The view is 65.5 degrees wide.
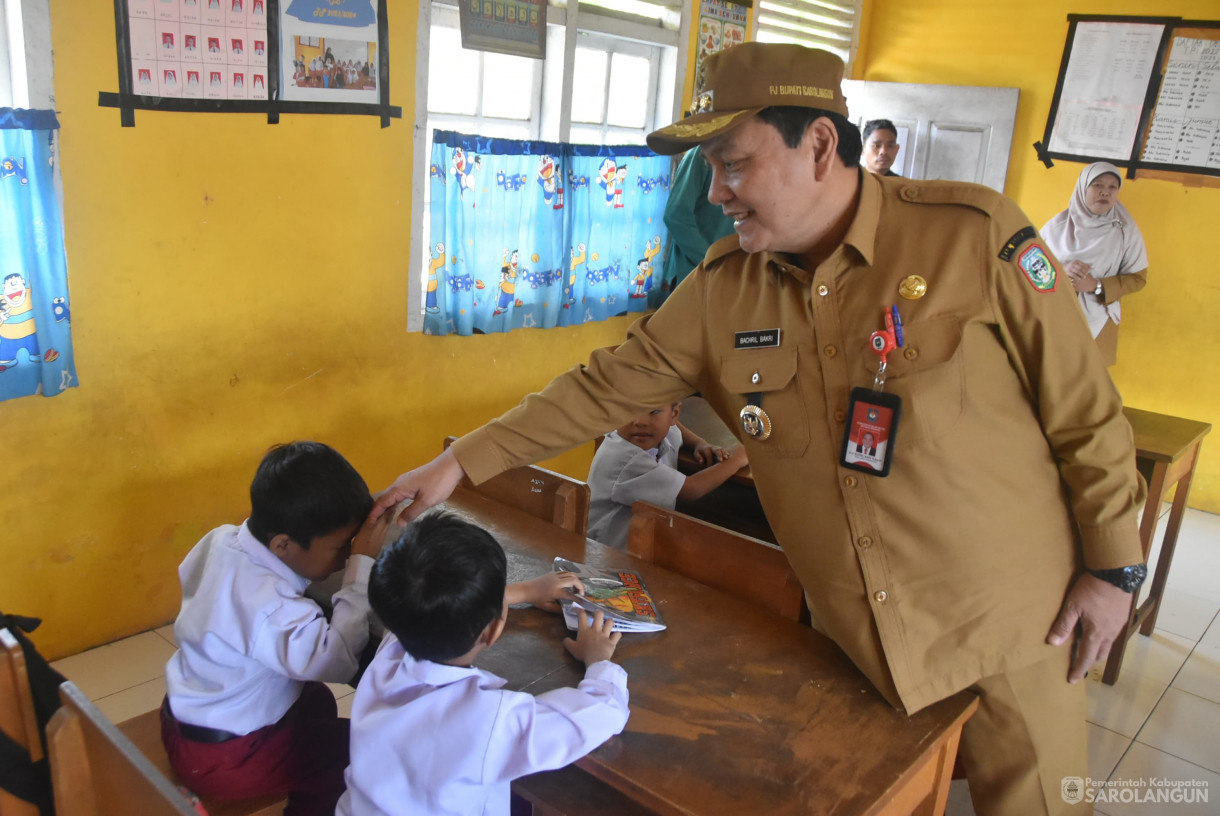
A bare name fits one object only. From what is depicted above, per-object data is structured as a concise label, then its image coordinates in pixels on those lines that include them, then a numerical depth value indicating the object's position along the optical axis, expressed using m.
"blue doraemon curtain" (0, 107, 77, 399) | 2.45
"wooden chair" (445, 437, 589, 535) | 2.15
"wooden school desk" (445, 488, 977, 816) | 1.30
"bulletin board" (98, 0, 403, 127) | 2.65
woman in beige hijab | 4.62
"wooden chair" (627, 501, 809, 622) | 1.82
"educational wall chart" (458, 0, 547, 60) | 3.45
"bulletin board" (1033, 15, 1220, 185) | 4.84
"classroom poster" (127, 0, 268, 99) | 2.64
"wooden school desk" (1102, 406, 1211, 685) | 2.93
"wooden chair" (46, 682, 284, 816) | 1.00
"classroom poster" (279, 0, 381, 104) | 2.96
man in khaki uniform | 1.41
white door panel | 5.37
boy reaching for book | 1.30
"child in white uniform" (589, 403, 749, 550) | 2.54
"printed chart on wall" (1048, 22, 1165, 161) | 5.00
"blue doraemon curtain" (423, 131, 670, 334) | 3.54
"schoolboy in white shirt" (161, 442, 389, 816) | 1.64
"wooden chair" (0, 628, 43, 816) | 1.28
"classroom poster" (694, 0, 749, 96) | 4.60
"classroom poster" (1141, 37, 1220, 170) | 4.81
